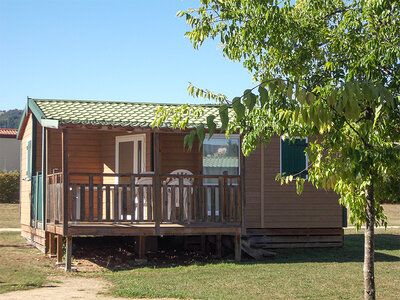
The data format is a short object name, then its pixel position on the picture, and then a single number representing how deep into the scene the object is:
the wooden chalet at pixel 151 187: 11.40
